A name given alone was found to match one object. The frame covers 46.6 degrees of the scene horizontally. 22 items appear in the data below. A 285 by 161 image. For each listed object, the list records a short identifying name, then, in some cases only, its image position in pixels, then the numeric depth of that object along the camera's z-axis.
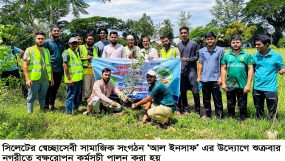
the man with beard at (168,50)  7.68
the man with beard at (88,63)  8.07
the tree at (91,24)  58.86
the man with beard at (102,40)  8.25
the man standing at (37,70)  7.05
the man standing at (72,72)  7.36
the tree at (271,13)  73.19
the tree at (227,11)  78.75
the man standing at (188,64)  7.40
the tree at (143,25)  52.78
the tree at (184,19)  42.77
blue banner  7.88
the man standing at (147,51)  7.98
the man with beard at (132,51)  8.03
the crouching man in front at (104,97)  7.26
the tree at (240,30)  60.66
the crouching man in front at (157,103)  6.53
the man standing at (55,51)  7.67
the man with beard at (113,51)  7.97
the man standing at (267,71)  6.23
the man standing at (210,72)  6.79
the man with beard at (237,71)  6.52
